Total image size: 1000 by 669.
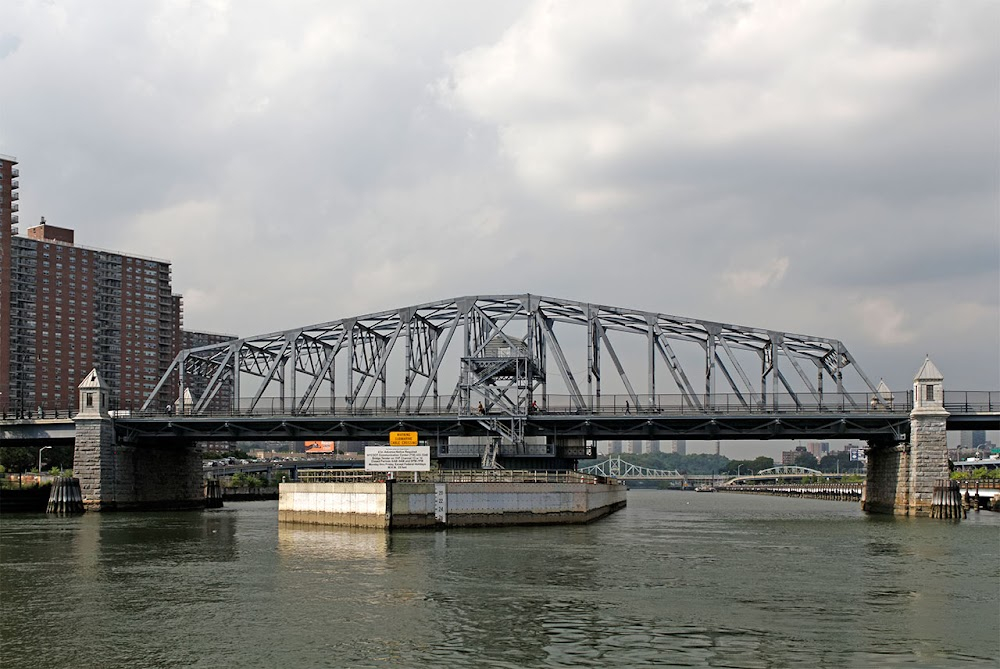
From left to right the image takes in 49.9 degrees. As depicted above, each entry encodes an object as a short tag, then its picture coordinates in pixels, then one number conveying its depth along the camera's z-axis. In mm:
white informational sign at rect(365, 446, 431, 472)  78875
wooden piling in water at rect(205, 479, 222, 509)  148400
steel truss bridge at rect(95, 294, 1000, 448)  111438
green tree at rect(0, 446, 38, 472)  187500
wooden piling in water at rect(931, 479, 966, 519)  100562
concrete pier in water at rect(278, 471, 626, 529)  77375
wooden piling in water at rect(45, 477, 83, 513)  114750
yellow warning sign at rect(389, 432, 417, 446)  81312
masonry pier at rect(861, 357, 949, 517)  103562
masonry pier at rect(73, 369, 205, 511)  117688
